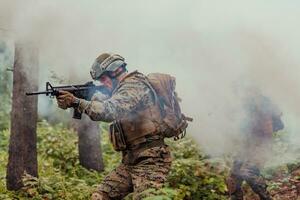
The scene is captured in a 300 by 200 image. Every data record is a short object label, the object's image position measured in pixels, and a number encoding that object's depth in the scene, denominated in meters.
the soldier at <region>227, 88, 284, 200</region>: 11.27
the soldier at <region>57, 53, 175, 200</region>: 8.35
